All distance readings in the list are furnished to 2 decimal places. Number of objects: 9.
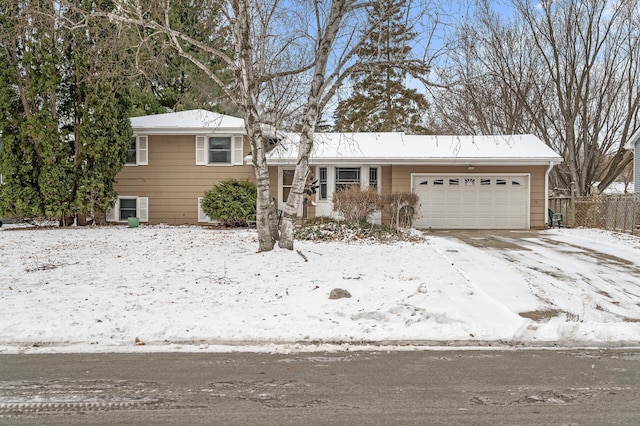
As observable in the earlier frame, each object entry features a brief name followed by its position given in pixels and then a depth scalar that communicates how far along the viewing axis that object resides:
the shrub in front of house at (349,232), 13.56
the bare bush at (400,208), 15.07
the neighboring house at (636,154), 22.75
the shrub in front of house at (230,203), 17.17
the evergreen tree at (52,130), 16.27
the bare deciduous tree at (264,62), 9.63
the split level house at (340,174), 18.72
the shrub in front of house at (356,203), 14.23
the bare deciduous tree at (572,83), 22.55
